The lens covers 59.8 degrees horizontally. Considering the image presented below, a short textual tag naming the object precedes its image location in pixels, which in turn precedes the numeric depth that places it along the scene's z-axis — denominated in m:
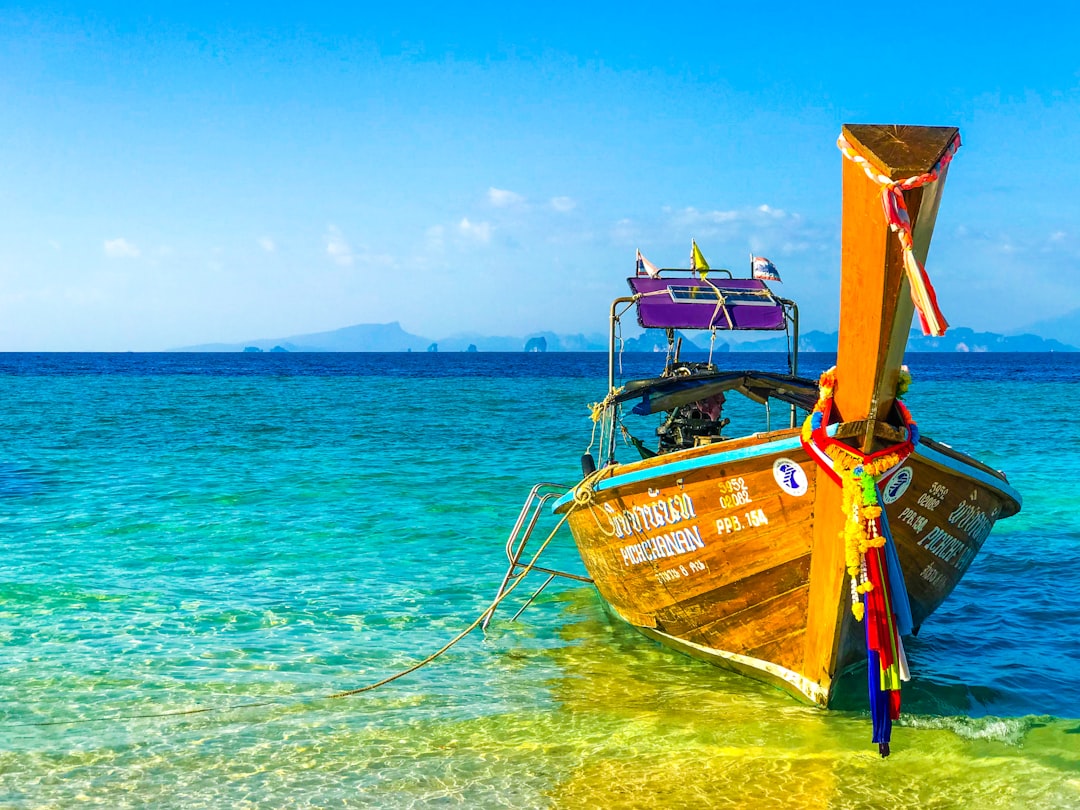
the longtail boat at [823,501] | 5.21
